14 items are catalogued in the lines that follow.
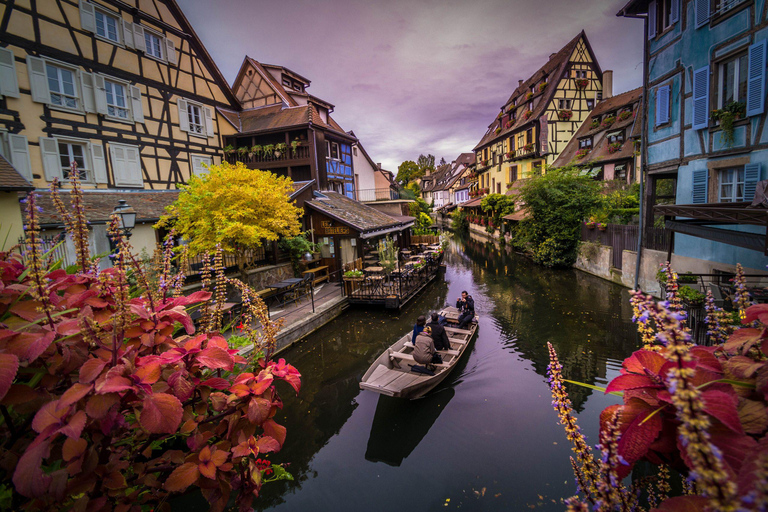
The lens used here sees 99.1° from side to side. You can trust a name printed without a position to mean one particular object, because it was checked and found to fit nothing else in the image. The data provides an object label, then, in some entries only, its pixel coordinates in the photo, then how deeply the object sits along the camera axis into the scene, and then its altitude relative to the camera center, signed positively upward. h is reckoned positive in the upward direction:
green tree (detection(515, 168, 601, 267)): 20.75 +0.36
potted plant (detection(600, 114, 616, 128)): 26.55 +7.39
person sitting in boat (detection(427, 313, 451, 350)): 8.73 -3.11
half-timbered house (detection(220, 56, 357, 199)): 21.77 +6.44
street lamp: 7.61 +0.47
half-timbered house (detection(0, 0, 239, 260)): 12.76 +6.53
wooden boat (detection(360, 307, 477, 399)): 6.91 -3.49
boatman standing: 10.92 -3.20
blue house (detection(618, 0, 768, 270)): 9.27 +3.04
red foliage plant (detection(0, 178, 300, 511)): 1.31 -0.71
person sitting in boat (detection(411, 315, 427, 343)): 8.58 -2.75
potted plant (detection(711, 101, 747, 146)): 9.98 +2.76
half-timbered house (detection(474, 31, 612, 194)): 31.67 +11.01
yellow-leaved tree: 10.73 +0.74
